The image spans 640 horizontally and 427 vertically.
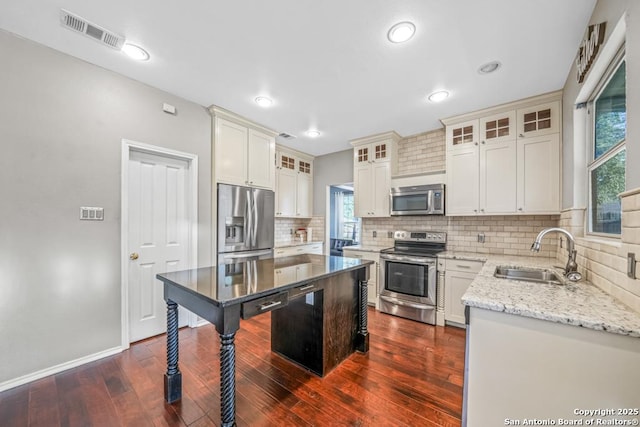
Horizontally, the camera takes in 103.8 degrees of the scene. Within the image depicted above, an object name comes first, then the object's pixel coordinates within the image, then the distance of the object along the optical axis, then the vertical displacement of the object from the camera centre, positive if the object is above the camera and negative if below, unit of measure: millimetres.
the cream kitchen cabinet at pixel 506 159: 2705 +658
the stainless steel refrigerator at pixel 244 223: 3256 -130
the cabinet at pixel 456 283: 2961 -834
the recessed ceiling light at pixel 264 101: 2911 +1339
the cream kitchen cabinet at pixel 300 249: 4250 -637
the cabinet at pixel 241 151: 3223 +882
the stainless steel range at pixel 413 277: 3164 -837
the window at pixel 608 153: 1564 +427
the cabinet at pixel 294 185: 4602 +574
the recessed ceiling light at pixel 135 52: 2055 +1369
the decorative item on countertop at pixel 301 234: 5124 -412
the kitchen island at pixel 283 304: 1387 -648
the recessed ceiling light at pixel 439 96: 2722 +1326
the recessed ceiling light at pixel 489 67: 2221 +1340
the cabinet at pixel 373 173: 3936 +674
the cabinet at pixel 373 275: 3719 -912
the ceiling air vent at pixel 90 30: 1773 +1368
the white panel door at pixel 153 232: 2668 -213
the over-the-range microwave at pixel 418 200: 3392 +209
